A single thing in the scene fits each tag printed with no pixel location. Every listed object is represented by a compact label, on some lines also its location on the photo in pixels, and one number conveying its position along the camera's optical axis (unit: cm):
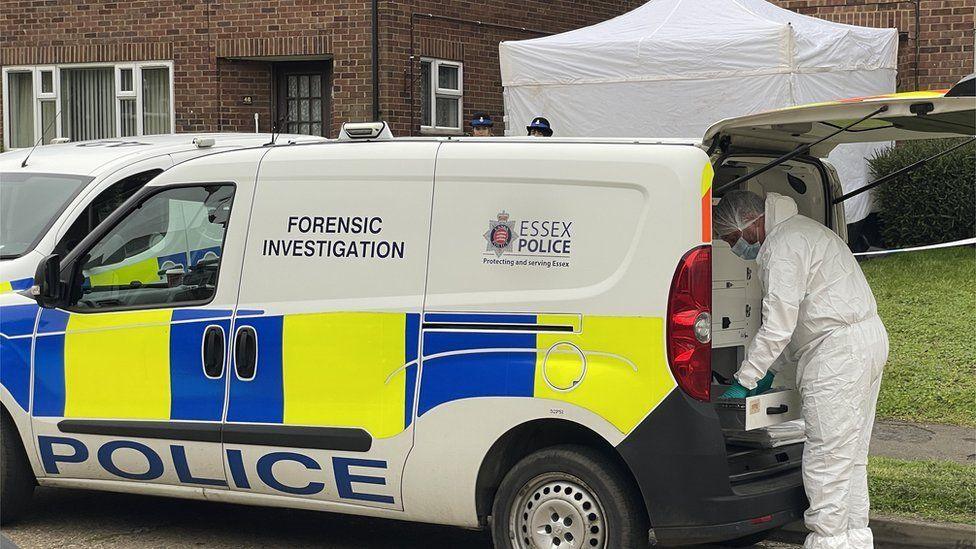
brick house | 1620
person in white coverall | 573
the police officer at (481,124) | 1291
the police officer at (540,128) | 1180
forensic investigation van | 540
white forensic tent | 1409
